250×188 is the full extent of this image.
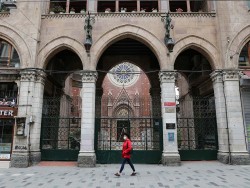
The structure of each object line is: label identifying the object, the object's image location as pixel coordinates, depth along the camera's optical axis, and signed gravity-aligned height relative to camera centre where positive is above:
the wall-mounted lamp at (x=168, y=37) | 13.51 +5.76
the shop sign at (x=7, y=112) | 13.09 +0.99
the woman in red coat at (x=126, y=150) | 9.57 -0.94
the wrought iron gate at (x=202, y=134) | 14.05 -0.40
